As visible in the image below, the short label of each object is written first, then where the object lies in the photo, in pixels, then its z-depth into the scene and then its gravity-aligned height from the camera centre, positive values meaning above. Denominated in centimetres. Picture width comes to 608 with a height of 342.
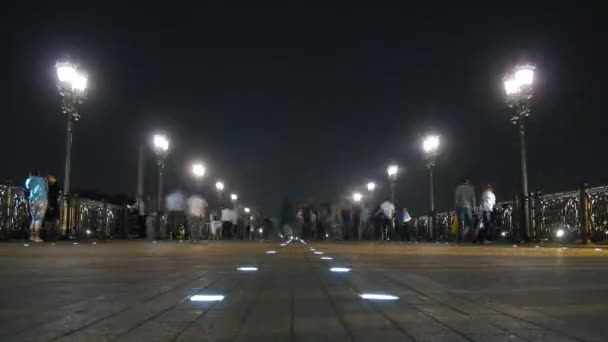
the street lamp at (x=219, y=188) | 6328 +489
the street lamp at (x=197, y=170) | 4306 +438
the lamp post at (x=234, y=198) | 8094 +530
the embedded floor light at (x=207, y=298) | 496 -37
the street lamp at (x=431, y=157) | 3281 +388
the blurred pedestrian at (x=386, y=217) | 3322 +118
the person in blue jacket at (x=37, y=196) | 1950 +132
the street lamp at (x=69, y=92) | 2439 +521
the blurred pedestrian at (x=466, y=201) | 2253 +126
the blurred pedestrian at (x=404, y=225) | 3359 +83
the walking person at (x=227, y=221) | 3806 +123
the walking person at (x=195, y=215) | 2408 +98
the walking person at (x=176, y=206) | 2528 +133
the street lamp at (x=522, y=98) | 2333 +469
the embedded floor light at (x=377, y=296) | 518 -39
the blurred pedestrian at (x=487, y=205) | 2294 +115
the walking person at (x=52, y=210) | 2144 +104
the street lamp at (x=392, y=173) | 4134 +394
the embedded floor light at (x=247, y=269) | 810 -28
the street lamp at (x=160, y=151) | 3281 +429
